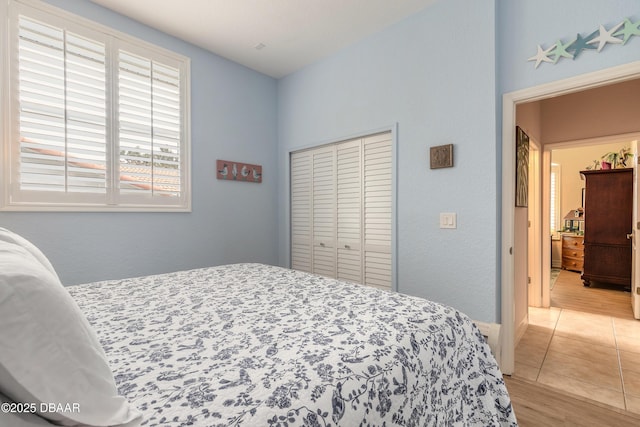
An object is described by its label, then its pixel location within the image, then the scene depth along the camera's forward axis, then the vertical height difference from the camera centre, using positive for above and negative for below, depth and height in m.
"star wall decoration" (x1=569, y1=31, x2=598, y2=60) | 1.85 +1.03
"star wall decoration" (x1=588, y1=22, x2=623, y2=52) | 1.77 +1.02
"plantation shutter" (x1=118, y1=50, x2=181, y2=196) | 2.51 +0.74
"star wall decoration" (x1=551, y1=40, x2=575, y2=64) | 1.92 +1.02
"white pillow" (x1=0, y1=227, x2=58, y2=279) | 0.97 -0.10
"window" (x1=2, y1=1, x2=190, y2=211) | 2.07 +0.72
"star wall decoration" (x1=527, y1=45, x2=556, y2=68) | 2.00 +1.03
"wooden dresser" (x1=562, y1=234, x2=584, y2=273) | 5.45 -0.70
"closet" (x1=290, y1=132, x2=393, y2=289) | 2.80 +0.03
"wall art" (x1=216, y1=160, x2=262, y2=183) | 3.14 +0.44
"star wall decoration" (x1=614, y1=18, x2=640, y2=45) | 1.71 +1.02
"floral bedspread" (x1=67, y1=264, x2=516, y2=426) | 0.69 -0.40
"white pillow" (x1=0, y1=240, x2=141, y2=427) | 0.49 -0.25
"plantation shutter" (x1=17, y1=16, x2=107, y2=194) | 2.09 +0.73
